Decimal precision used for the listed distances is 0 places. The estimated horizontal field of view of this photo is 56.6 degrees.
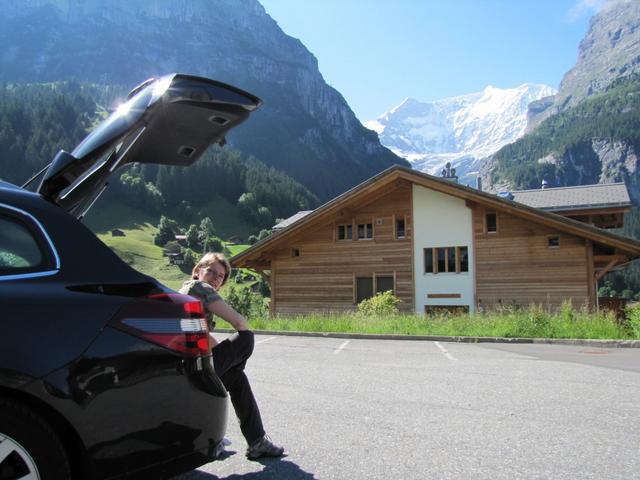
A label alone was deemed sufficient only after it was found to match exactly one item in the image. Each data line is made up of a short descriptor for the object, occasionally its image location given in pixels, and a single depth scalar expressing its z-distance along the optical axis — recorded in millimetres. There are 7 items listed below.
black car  2340
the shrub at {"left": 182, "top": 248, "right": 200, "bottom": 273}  105288
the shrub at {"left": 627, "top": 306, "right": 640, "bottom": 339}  13578
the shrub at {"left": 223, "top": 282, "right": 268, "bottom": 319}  25203
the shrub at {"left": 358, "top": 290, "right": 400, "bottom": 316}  22922
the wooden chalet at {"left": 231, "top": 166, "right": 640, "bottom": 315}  24047
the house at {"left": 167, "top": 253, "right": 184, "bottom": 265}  106812
